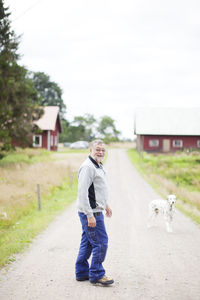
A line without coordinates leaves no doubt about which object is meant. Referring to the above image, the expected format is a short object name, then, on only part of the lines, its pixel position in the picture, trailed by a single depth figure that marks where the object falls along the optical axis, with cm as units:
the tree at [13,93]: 2231
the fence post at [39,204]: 1147
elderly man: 452
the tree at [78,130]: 7664
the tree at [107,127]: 8038
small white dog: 861
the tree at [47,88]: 7288
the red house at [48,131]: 4689
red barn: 5106
